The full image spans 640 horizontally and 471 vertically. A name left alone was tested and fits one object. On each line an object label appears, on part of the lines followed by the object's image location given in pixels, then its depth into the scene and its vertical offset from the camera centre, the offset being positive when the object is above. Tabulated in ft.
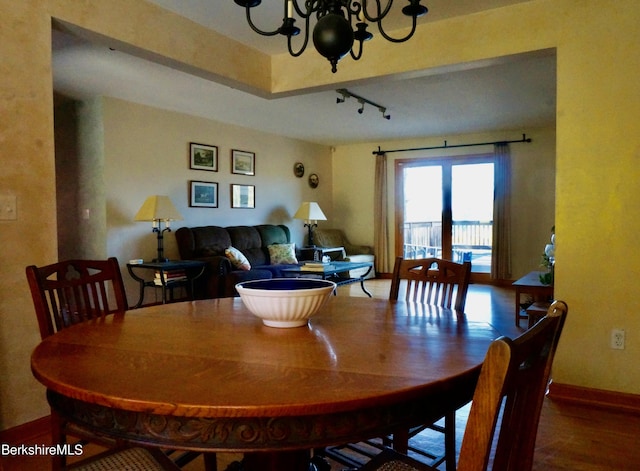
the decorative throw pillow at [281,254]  21.16 -1.75
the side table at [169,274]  15.99 -2.08
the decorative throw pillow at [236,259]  18.19 -1.68
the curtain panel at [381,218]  27.55 -0.08
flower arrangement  13.93 -1.59
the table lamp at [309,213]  24.00 +0.21
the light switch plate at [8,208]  7.09 +0.15
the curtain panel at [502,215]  23.88 +0.07
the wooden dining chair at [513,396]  2.11 -0.93
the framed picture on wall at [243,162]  21.75 +2.69
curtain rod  23.62 +3.96
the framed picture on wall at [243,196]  21.81 +1.02
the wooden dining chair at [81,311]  3.92 -1.16
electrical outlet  8.55 -2.32
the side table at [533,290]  13.48 -2.21
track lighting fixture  15.66 +4.36
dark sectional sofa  17.12 -1.44
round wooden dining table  2.82 -1.14
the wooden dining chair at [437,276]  6.34 -0.89
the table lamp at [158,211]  15.93 +0.23
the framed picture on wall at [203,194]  19.71 +1.02
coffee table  17.72 -2.12
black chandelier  5.72 +2.43
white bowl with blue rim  4.34 -0.84
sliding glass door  25.14 +0.44
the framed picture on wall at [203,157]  19.74 +2.69
